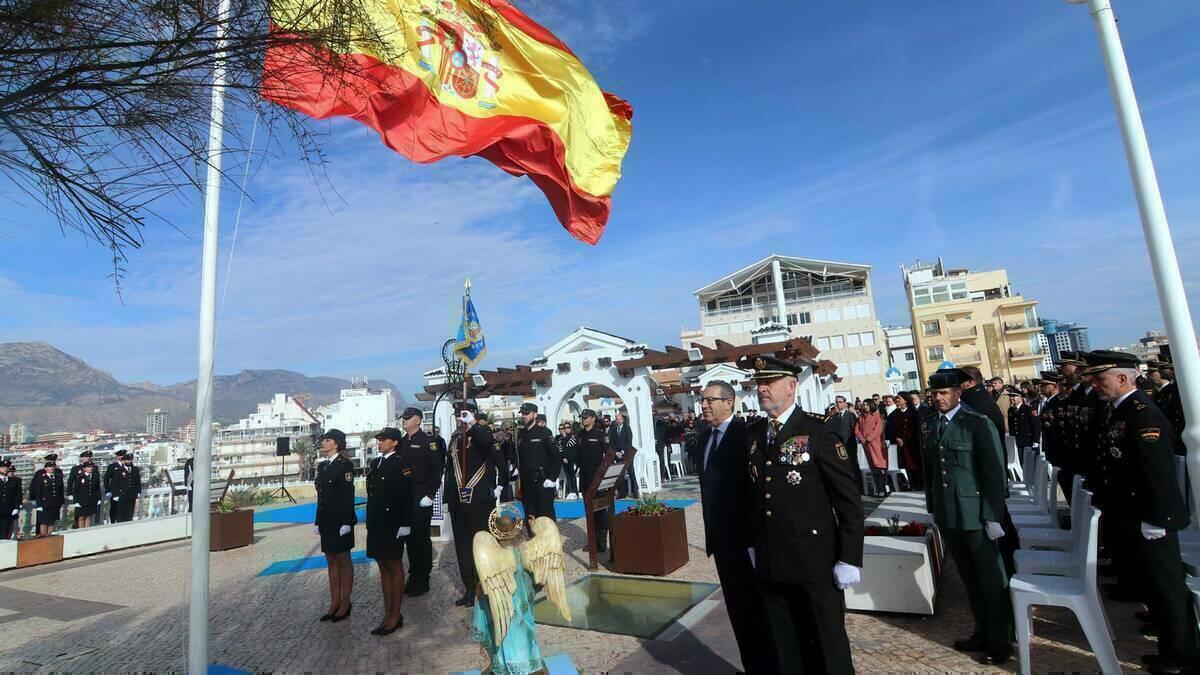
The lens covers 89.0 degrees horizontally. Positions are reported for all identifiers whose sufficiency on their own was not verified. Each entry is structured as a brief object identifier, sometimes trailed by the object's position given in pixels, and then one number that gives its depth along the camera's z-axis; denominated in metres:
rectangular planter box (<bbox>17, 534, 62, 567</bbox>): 10.39
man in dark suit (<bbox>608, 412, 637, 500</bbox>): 13.88
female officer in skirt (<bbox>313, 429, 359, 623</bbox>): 5.85
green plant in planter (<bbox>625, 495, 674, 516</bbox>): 7.06
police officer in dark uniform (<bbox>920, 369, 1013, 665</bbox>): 4.00
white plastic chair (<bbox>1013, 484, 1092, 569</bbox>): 4.24
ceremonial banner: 10.00
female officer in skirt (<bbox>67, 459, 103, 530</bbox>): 13.11
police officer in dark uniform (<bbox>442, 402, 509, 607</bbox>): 6.41
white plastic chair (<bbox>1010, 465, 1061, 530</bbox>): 5.74
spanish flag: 2.85
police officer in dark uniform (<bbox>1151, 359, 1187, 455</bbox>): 5.75
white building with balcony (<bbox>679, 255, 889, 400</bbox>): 54.53
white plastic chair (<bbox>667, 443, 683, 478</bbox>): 19.97
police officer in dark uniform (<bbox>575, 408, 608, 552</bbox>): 10.74
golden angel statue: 3.31
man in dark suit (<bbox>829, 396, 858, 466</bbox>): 11.71
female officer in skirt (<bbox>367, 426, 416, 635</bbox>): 5.55
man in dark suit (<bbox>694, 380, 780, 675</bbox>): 3.80
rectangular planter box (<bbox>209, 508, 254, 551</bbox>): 10.65
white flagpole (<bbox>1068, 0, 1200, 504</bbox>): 3.03
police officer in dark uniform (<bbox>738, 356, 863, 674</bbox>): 3.20
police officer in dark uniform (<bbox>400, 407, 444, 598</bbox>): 6.53
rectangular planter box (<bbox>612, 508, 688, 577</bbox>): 6.82
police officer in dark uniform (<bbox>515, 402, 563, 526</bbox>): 8.53
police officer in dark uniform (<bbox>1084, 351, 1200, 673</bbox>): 3.54
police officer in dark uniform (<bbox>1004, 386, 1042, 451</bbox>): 11.81
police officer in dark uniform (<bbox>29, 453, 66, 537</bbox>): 12.49
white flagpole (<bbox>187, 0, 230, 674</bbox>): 4.02
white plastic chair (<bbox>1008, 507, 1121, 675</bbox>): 3.50
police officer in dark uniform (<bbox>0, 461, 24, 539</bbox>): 11.42
